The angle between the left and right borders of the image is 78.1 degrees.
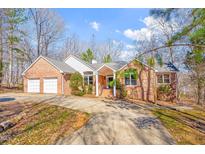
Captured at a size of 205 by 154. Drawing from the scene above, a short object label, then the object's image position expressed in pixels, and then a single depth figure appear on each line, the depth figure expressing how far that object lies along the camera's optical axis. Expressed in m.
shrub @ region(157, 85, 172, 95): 12.93
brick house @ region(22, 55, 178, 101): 12.72
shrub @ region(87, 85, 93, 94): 14.29
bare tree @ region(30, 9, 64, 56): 22.42
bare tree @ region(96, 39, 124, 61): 28.96
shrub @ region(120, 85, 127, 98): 13.03
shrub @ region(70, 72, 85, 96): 14.10
